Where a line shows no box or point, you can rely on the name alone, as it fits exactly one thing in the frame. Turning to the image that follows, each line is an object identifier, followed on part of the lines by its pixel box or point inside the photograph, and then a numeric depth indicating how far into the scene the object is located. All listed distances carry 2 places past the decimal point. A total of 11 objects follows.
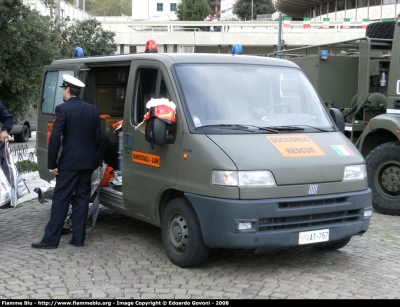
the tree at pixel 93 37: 29.11
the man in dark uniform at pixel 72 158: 6.86
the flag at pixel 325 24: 40.28
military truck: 9.24
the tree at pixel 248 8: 96.69
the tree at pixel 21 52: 15.97
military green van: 5.66
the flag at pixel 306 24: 39.53
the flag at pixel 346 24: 41.47
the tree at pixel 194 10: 74.25
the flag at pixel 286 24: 42.46
